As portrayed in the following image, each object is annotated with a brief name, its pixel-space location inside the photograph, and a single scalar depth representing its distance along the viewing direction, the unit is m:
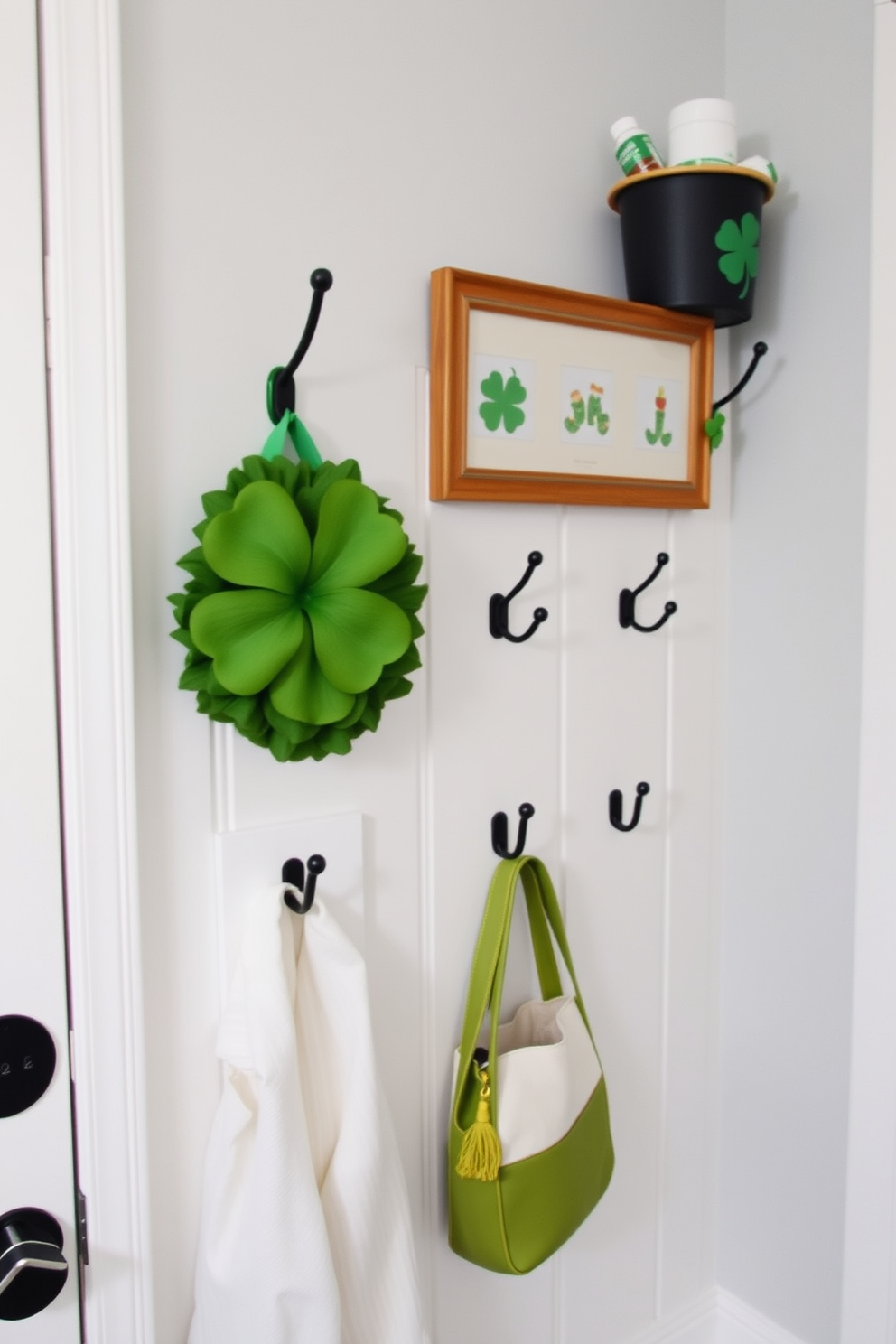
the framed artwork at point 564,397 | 1.01
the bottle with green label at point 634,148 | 1.08
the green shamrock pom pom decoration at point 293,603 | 0.81
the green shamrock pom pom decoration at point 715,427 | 1.22
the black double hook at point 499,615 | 1.08
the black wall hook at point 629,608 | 1.19
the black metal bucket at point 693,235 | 1.06
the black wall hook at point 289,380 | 0.86
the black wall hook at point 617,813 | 1.20
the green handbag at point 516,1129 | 1.01
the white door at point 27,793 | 0.76
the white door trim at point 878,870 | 1.09
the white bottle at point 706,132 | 1.06
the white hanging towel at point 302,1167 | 0.84
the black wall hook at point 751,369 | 1.16
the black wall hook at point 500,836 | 1.09
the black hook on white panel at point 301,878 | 0.91
